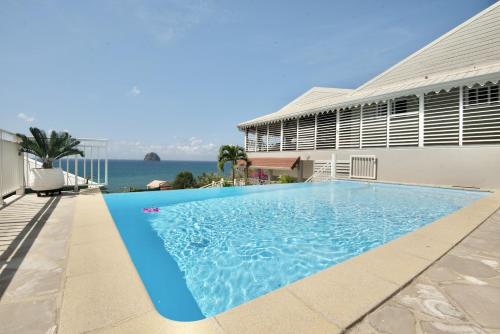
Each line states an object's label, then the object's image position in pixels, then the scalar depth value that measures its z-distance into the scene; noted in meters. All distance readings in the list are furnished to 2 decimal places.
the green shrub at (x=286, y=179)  18.25
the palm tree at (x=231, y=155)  18.69
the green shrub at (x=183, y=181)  20.84
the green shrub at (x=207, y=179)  20.55
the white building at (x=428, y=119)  11.42
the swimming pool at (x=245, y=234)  3.66
